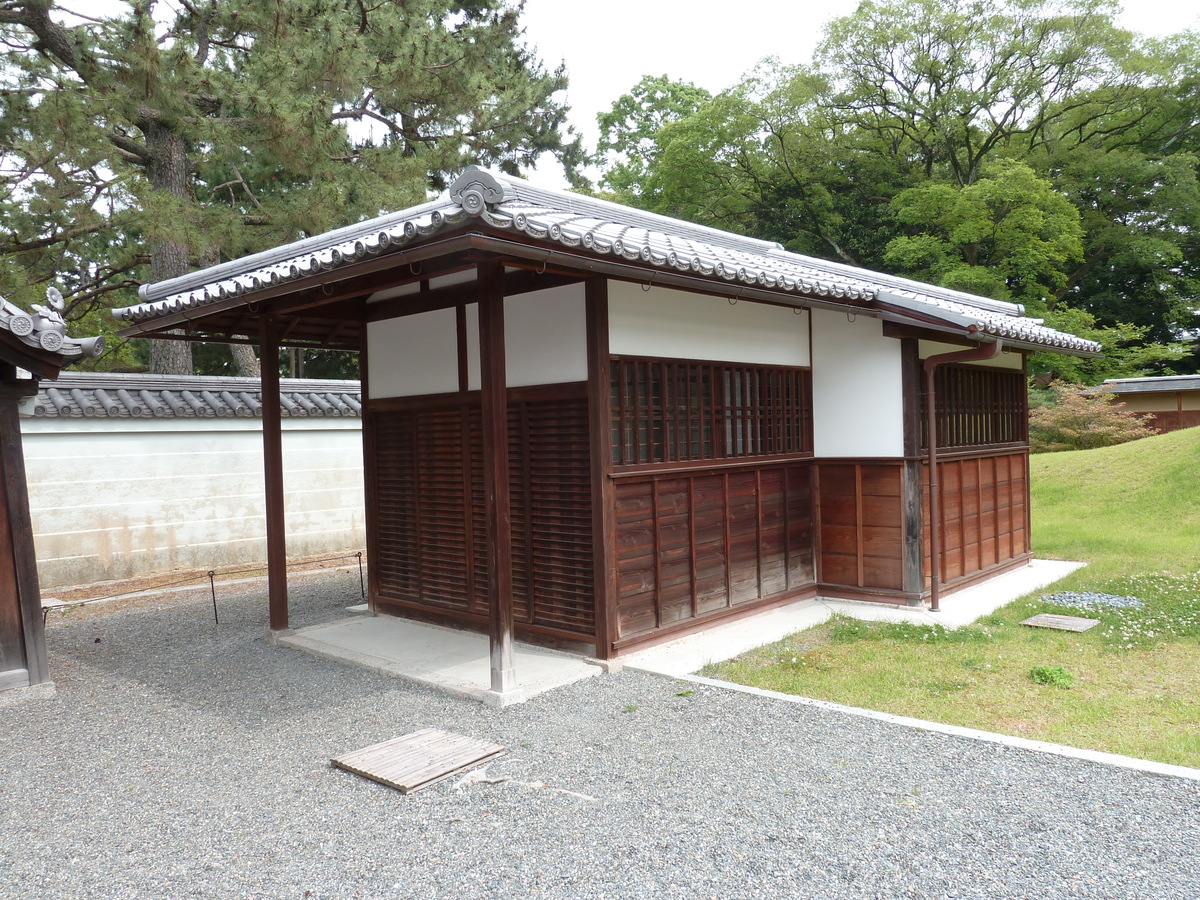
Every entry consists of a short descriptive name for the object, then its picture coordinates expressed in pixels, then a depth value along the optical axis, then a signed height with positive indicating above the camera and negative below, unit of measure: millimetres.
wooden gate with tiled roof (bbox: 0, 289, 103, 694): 5770 -404
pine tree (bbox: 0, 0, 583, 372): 11047 +4864
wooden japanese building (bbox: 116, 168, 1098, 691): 5633 +120
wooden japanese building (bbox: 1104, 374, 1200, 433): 24312 +360
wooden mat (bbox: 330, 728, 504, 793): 4262 -1776
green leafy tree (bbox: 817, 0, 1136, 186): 23203 +10182
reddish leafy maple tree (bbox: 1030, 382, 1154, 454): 20344 -257
